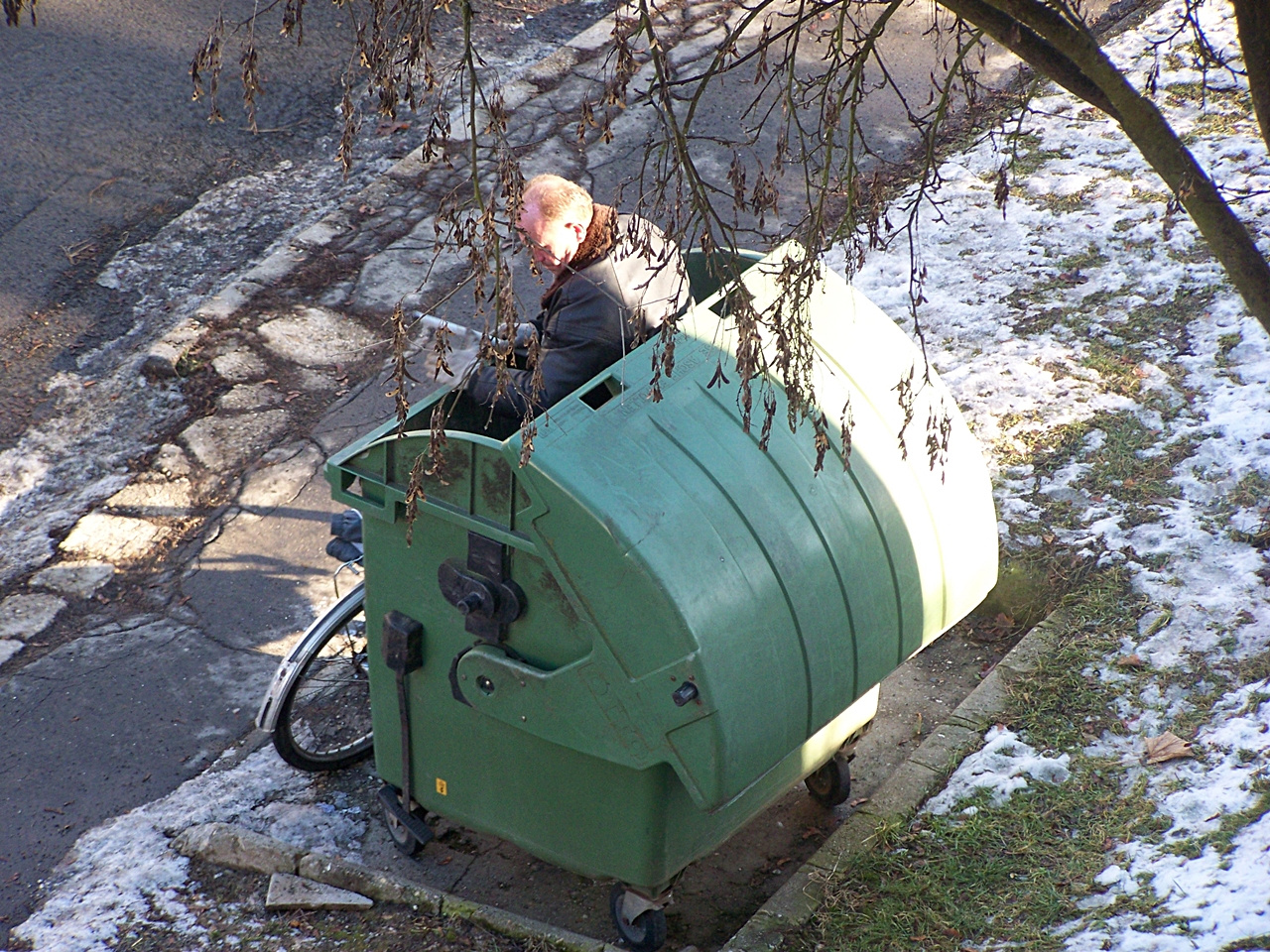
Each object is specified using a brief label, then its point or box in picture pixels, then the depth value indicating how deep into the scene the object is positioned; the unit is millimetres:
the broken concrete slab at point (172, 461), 11203
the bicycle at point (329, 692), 7910
